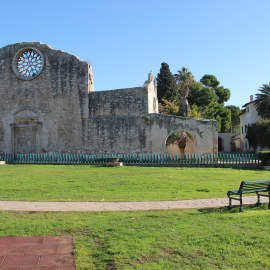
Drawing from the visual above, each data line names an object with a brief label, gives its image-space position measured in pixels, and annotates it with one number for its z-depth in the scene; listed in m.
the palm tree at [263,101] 37.56
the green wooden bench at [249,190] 6.70
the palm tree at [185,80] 35.19
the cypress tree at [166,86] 41.09
